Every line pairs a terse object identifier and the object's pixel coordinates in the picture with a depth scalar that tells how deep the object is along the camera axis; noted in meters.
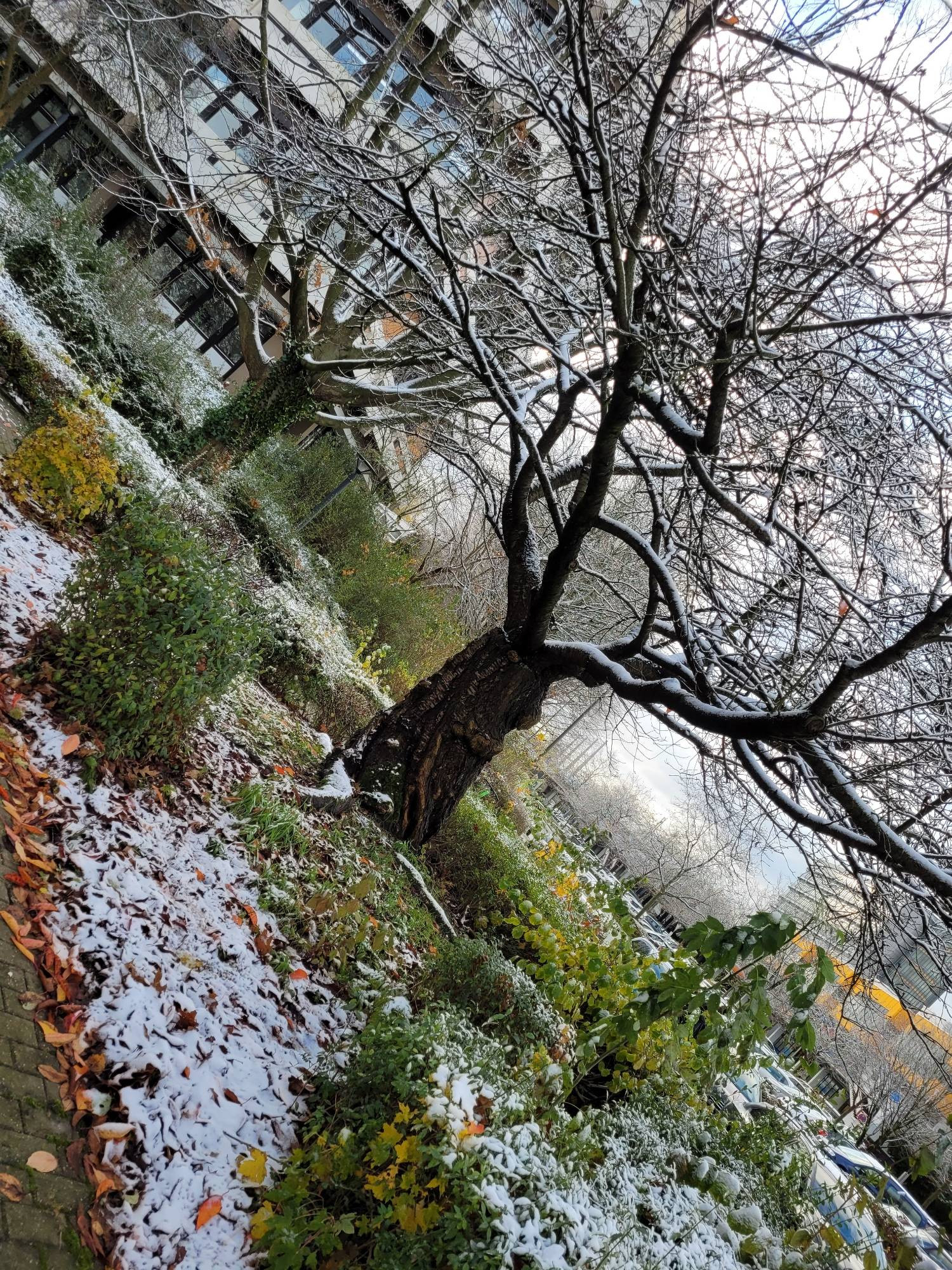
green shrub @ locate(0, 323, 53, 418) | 7.45
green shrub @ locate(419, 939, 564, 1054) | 4.20
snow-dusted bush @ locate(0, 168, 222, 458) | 10.20
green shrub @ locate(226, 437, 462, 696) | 12.50
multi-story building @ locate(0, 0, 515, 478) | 14.96
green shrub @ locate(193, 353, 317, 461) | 11.09
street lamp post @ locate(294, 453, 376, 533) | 13.37
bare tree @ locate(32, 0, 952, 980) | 3.18
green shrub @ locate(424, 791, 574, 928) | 7.57
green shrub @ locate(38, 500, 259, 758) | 3.63
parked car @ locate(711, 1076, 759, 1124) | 6.44
